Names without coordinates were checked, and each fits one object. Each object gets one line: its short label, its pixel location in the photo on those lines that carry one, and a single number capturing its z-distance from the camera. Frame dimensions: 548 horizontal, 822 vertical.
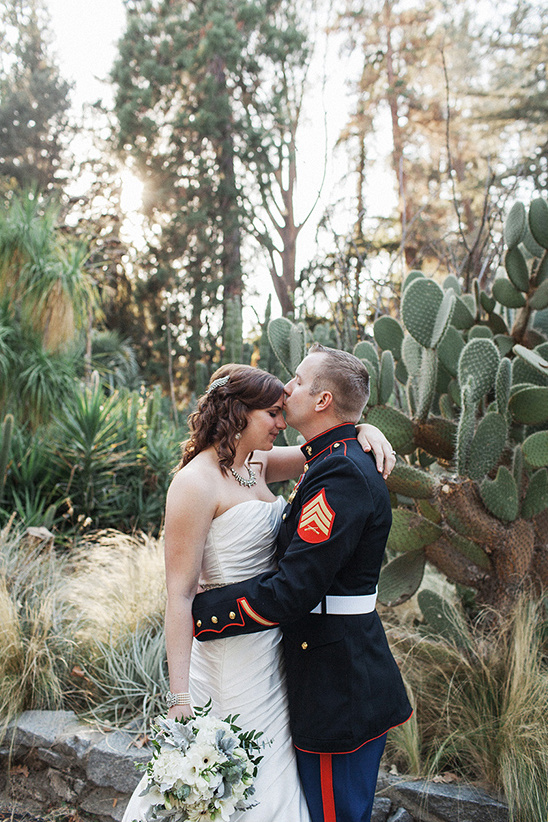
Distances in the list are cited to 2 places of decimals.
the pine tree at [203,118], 13.93
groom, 1.60
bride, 1.70
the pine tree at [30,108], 19.12
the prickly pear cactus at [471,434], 3.11
